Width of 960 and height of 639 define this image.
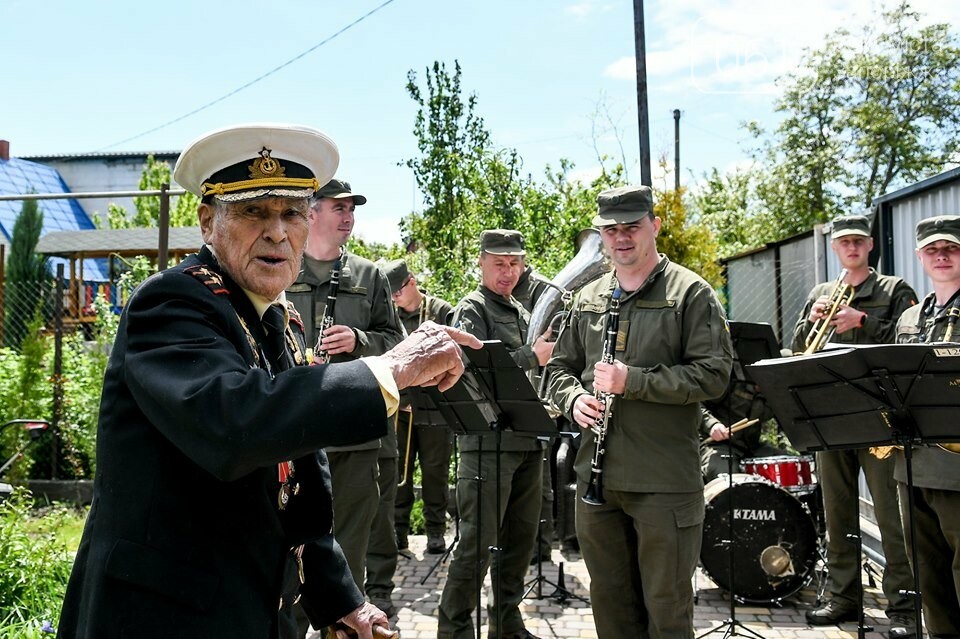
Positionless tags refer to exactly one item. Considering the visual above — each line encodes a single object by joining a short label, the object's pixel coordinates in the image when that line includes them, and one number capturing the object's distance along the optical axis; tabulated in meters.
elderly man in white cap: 1.72
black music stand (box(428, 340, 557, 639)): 4.27
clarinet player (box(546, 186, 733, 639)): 3.96
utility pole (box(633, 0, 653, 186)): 12.26
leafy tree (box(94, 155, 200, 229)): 27.67
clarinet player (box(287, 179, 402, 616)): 4.68
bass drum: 6.11
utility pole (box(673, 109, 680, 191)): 33.91
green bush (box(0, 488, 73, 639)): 4.43
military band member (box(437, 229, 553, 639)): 5.07
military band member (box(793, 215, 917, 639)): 5.60
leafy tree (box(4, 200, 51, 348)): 21.41
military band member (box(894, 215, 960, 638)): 4.57
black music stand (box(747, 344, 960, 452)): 3.37
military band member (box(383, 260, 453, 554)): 7.80
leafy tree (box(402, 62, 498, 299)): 11.39
